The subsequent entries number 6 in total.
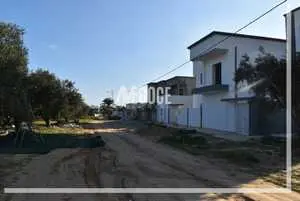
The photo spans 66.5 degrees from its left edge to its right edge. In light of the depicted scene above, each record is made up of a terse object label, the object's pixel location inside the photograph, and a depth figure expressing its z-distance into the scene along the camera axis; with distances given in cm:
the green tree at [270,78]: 1120
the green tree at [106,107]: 6443
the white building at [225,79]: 1896
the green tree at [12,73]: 1262
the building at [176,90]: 3571
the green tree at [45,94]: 2271
